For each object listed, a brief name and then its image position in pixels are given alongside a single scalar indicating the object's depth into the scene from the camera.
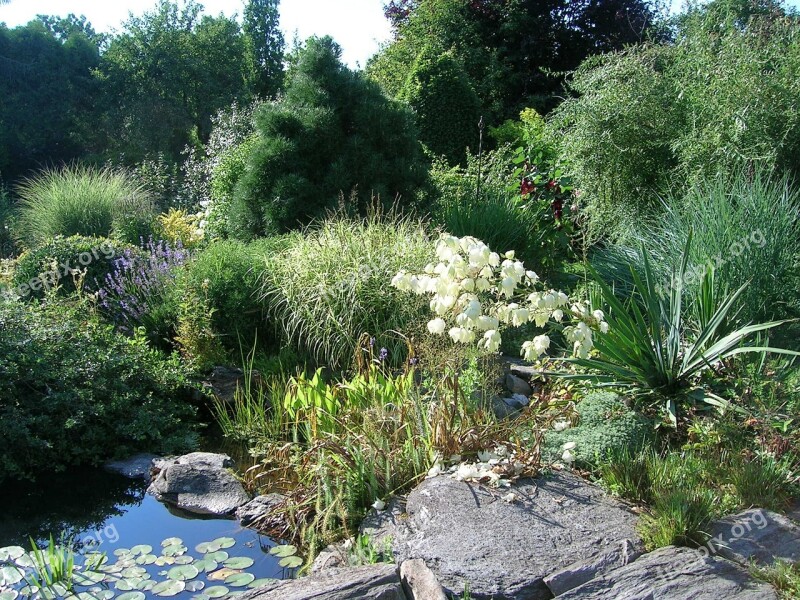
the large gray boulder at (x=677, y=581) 2.93
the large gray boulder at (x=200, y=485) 4.32
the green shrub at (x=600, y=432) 3.90
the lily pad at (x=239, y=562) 3.66
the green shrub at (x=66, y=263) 7.20
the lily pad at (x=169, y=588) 3.40
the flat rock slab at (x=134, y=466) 4.78
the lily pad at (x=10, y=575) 3.41
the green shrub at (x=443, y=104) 12.68
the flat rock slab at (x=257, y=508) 4.13
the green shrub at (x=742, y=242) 5.38
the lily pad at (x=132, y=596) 3.36
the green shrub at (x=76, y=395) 4.70
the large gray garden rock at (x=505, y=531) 3.14
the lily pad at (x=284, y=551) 3.79
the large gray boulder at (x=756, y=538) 3.22
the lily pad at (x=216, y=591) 3.37
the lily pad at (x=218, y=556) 3.72
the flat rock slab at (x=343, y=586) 2.89
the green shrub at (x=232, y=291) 6.30
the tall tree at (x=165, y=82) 19.86
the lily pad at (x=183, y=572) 3.53
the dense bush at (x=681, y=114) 6.77
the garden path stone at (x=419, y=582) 2.98
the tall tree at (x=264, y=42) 21.45
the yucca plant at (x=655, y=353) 4.23
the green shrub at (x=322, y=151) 8.10
